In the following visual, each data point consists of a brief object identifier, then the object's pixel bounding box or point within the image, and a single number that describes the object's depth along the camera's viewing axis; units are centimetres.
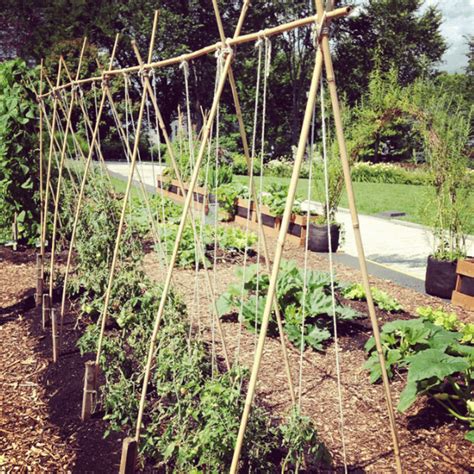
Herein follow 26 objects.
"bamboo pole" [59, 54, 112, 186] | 427
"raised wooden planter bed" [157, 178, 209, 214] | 1147
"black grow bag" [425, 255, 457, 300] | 567
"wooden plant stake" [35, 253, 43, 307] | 467
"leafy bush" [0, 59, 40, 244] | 611
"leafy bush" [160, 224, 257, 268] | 638
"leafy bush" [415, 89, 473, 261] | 559
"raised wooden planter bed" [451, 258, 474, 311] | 534
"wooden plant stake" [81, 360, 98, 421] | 298
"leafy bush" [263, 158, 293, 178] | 2017
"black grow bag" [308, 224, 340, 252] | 754
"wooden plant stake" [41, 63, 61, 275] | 457
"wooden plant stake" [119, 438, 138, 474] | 227
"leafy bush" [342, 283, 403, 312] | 487
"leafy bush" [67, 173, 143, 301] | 390
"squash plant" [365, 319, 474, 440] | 280
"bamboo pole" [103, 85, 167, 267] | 339
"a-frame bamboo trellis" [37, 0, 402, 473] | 177
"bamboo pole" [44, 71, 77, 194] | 470
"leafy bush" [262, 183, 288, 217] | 810
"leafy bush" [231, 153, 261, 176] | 2035
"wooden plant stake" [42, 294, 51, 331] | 412
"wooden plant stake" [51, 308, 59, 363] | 365
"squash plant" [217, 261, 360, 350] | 412
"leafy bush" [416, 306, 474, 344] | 402
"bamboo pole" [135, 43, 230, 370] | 282
